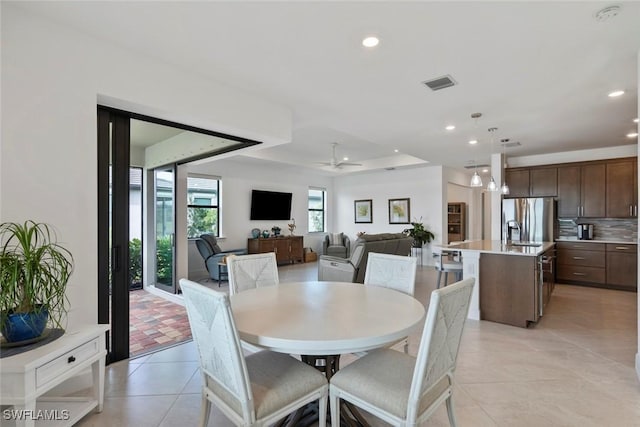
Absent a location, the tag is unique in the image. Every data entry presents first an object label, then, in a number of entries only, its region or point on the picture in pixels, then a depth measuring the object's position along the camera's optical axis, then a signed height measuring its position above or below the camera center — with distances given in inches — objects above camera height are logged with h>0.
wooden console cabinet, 294.4 -30.8
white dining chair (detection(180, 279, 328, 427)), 53.5 -32.2
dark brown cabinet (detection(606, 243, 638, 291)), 202.7 -34.0
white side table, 60.7 -34.1
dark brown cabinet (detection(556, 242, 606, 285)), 214.5 -33.8
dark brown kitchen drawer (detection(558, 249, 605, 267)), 214.6 -30.2
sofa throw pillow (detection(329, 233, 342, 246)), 349.4 -26.2
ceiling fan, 249.9 +53.4
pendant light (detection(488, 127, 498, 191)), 187.3 +17.0
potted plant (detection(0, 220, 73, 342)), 65.9 -15.4
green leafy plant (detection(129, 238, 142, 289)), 223.8 -31.5
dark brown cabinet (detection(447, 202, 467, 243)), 363.4 -8.0
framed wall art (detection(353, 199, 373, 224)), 365.4 +5.2
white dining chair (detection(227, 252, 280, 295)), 101.5 -18.8
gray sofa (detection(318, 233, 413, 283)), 184.9 -27.6
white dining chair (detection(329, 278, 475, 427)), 53.8 -32.1
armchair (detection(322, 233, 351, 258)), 329.1 -32.5
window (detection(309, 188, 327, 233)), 382.6 +8.0
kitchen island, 142.7 -31.8
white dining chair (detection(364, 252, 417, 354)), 96.1 -18.2
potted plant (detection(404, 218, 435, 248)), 311.3 -19.6
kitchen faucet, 233.5 -9.8
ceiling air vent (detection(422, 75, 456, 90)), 113.8 +49.5
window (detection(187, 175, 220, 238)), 270.5 +9.4
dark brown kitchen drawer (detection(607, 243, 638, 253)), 203.8 -21.7
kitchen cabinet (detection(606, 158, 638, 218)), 208.4 +17.6
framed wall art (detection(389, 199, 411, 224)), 334.6 +4.6
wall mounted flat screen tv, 312.5 +11.0
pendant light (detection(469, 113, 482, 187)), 180.3 +19.6
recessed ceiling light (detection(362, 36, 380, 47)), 88.7 +50.0
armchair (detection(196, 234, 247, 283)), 232.5 -29.5
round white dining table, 56.1 -21.9
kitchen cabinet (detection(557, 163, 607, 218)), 219.1 +17.3
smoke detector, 76.1 +49.9
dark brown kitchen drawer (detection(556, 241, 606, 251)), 215.1 -21.7
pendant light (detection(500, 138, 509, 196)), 205.0 +43.6
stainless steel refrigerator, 225.5 -3.1
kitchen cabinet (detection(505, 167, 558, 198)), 236.1 +25.7
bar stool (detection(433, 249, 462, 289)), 167.6 -26.1
